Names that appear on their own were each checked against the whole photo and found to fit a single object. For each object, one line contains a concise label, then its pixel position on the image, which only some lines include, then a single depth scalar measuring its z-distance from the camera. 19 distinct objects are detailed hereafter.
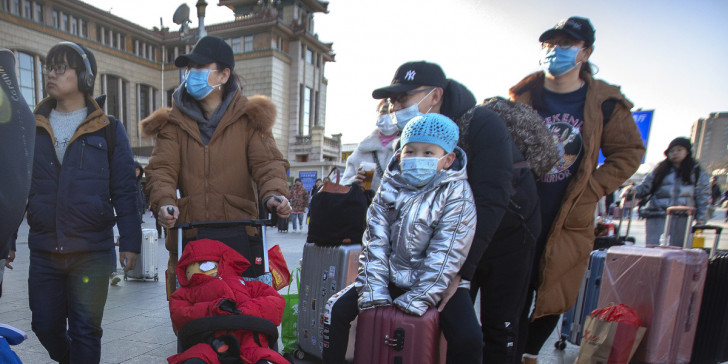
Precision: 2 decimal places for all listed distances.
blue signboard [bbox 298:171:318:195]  18.48
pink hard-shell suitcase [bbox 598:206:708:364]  2.67
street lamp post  9.25
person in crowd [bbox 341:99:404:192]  3.37
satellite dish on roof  9.29
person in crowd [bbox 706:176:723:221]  11.44
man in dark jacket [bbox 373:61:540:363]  2.01
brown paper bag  2.57
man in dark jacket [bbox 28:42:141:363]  2.34
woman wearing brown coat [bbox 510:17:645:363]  2.46
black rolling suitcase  2.98
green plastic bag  3.35
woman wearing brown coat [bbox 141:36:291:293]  2.57
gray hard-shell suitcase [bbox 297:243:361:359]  2.98
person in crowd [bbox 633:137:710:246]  4.77
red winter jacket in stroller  1.86
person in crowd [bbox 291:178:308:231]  14.59
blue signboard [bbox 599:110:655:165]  7.24
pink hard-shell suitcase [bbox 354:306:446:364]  1.73
